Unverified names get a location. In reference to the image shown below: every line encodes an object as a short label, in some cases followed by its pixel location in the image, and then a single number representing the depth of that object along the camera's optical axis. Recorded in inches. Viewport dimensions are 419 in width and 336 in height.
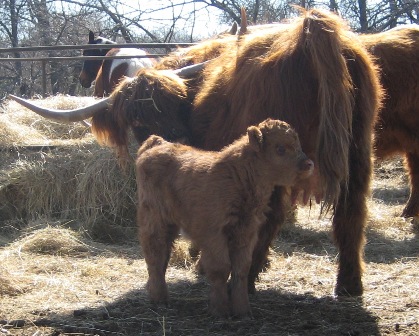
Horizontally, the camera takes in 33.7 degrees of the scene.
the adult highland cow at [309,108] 168.1
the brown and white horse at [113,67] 434.3
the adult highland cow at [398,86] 258.7
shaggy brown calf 154.2
